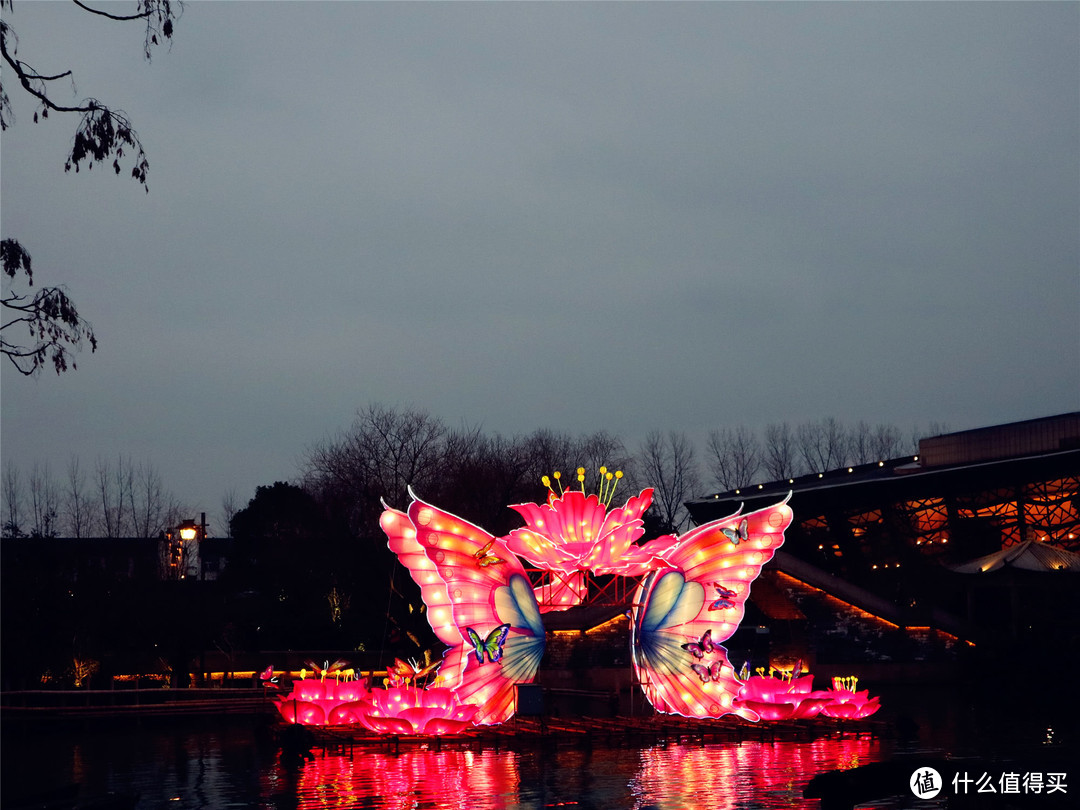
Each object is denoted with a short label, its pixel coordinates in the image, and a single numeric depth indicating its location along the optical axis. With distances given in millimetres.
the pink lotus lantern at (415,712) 26891
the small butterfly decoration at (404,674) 27578
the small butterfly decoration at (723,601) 29172
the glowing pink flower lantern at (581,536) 28531
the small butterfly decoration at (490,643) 27297
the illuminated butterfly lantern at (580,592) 27438
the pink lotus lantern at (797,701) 29031
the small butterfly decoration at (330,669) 28281
